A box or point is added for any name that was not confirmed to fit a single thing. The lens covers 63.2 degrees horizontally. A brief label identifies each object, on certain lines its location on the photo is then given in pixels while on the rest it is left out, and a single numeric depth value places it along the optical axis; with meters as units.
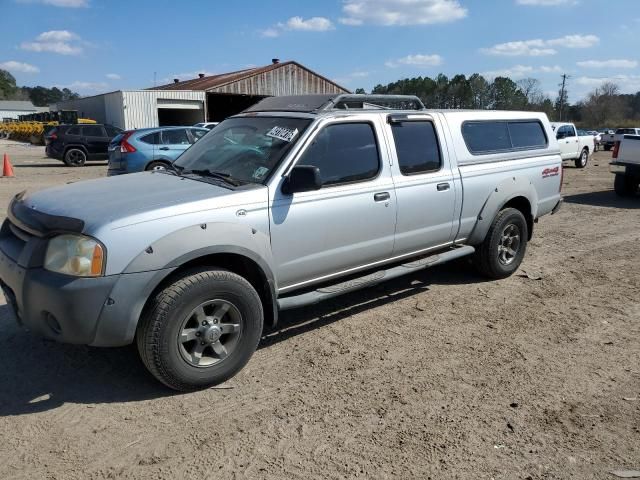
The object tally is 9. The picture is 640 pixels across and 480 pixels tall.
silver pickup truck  3.21
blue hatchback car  13.27
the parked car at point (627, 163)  11.88
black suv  21.48
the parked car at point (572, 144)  20.29
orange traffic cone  17.03
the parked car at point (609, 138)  35.66
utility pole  77.19
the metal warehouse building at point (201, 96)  34.97
